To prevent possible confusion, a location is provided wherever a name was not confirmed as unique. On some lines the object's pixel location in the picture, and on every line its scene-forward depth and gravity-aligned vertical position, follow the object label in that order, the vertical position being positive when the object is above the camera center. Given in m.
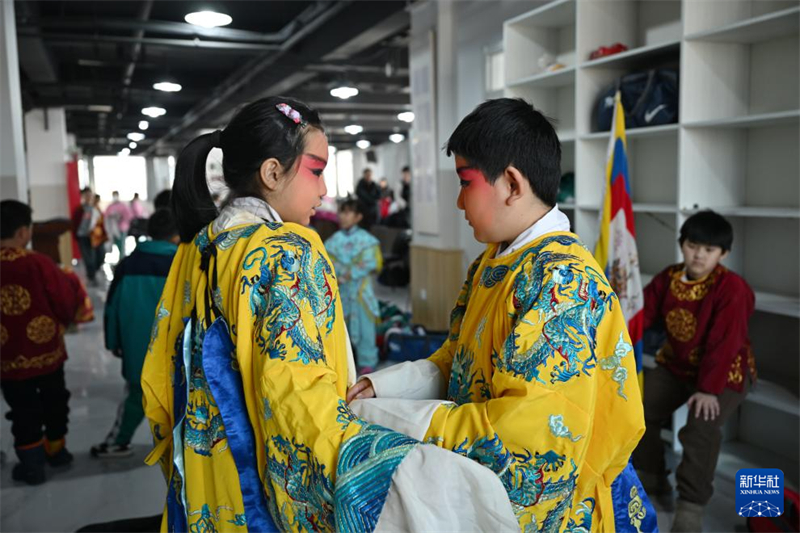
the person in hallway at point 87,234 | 9.46 -0.37
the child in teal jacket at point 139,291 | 3.08 -0.39
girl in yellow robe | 0.86 -0.27
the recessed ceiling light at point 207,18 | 5.29 +1.53
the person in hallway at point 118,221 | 11.55 -0.25
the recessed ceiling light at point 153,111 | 10.95 +1.60
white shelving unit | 2.81 +0.29
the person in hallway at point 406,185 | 10.69 +0.28
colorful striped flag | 2.83 -0.10
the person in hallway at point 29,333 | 3.04 -0.58
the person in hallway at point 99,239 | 9.43 -0.45
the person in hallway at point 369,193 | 11.41 +0.17
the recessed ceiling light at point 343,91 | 8.34 +1.42
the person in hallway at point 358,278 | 4.78 -0.55
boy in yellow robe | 0.87 -0.24
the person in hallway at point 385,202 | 12.66 +0.01
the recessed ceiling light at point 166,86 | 8.72 +1.60
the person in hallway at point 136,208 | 11.99 -0.02
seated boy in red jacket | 2.46 -0.64
